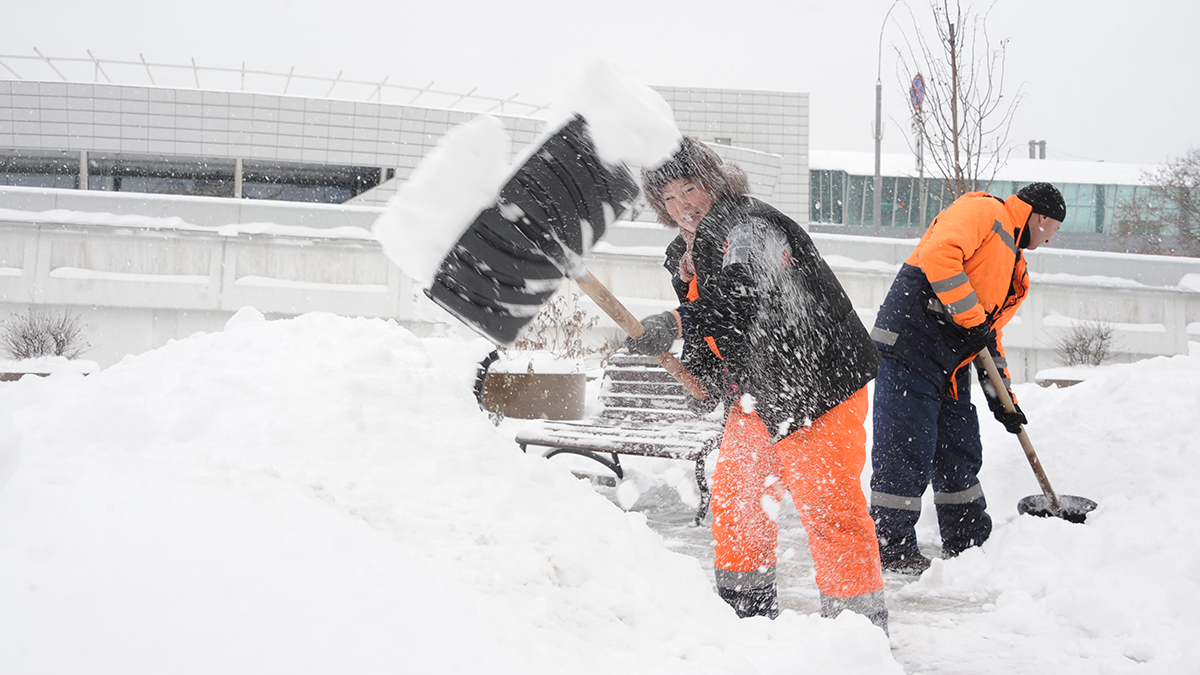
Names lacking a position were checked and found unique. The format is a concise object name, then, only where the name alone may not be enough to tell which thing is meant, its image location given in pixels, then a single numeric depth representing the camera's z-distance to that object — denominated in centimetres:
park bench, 387
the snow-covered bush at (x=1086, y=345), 901
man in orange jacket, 319
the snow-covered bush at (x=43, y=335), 798
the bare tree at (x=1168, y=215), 2331
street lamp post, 1527
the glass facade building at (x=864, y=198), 3177
